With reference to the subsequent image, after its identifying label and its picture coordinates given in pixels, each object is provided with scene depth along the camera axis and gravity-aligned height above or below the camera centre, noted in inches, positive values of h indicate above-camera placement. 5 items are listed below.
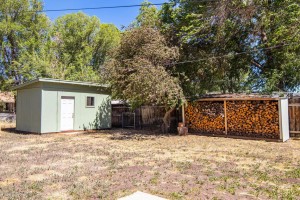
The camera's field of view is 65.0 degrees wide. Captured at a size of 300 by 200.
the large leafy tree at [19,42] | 782.4 +246.6
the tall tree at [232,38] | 470.6 +151.0
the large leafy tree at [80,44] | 871.1 +278.6
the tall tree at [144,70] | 410.3 +73.3
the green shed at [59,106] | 447.8 +8.6
